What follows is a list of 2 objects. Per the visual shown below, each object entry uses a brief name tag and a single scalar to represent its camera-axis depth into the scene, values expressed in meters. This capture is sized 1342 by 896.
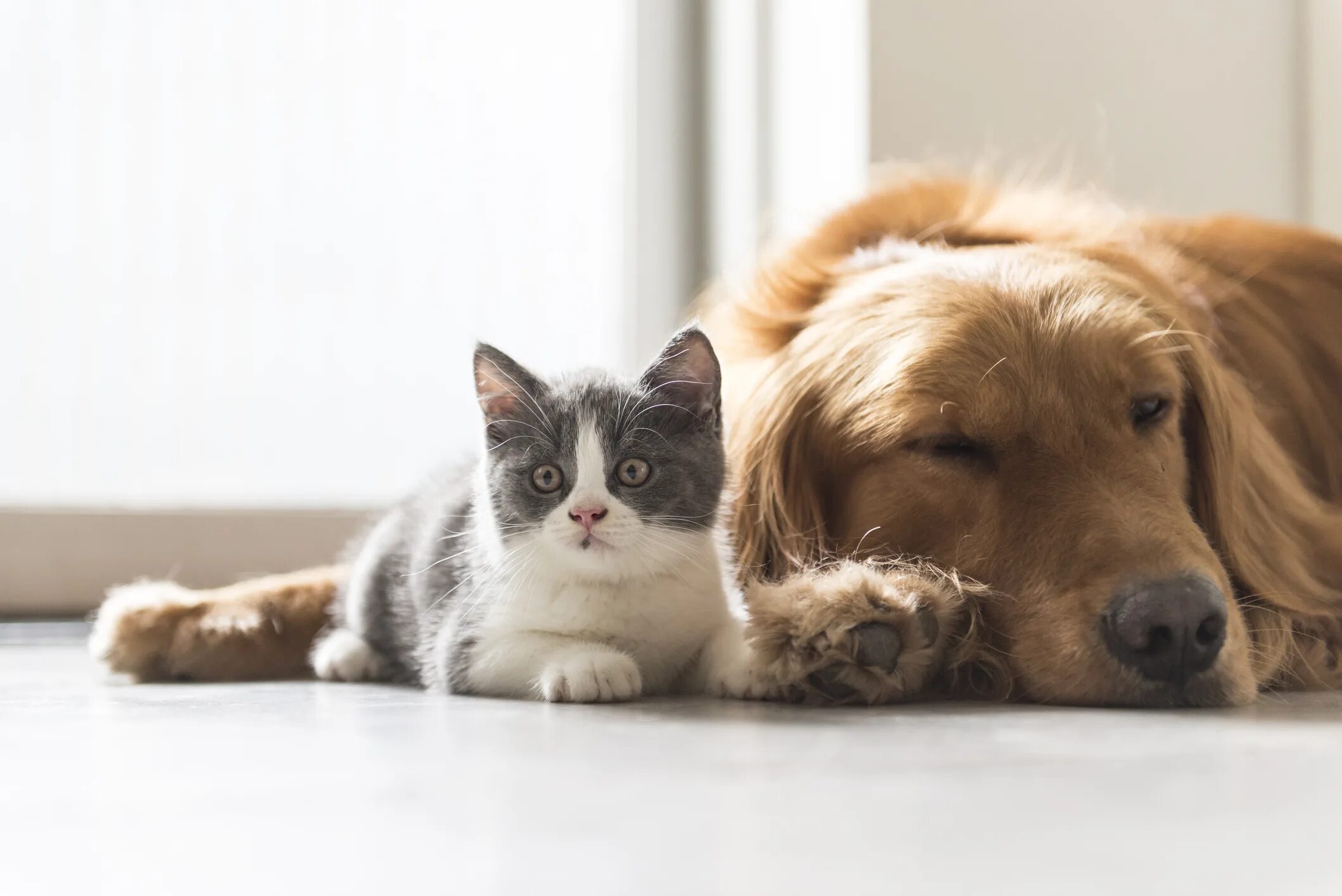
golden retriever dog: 0.83
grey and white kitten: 0.85
